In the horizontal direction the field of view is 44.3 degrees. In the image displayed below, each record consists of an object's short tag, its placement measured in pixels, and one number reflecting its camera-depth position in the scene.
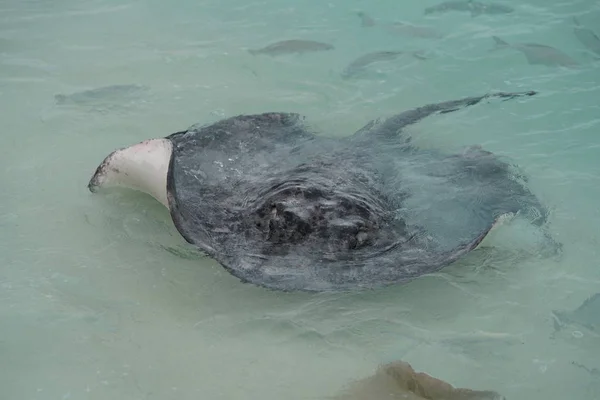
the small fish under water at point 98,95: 6.70
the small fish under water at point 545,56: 7.10
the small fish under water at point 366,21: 8.24
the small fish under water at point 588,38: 7.44
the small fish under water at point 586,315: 4.25
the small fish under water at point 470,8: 8.47
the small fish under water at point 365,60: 7.17
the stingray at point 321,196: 3.97
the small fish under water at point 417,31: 7.84
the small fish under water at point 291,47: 7.48
